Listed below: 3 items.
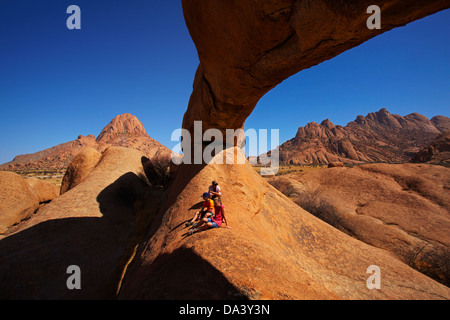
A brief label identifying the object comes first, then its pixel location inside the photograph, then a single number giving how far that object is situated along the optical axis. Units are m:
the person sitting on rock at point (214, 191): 3.91
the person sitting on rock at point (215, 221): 3.20
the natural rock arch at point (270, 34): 1.78
